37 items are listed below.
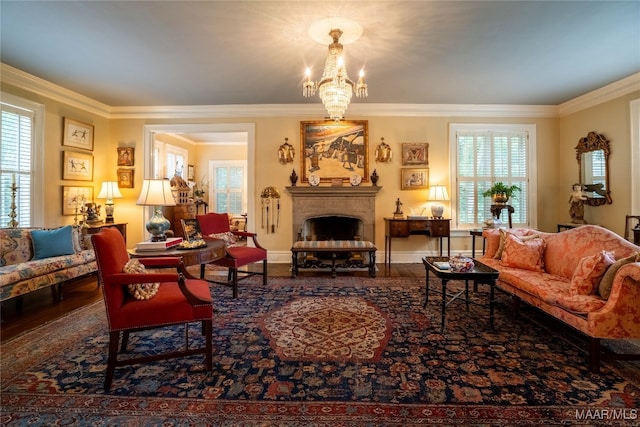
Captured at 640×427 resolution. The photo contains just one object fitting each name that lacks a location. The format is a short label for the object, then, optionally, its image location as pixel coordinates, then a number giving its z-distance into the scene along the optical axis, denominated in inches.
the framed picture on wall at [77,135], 187.5
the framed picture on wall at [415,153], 219.1
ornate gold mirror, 186.1
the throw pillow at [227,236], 161.1
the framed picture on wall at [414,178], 219.5
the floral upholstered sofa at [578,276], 78.1
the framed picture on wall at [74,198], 187.0
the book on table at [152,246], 101.5
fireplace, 216.5
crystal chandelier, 113.7
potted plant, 199.0
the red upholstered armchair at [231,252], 140.7
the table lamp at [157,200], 112.7
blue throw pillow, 138.9
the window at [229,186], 350.0
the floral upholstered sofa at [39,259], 115.7
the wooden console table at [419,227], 200.8
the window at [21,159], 155.9
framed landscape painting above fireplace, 218.8
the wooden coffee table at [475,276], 103.9
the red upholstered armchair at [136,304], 72.6
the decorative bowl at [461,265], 108.0
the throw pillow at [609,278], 85.0
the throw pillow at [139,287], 78.8
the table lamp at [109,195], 202.4
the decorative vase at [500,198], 198.8
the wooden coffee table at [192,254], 99.0
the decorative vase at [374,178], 215.3
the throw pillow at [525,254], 124.9
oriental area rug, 63.4
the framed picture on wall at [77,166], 187.2
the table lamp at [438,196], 206.1
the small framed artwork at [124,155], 221.0
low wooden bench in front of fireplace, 172.4
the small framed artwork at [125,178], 222.2
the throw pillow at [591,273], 88.3
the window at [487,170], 221.9
